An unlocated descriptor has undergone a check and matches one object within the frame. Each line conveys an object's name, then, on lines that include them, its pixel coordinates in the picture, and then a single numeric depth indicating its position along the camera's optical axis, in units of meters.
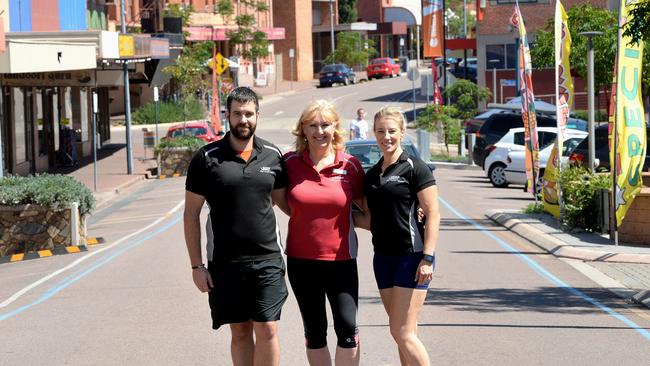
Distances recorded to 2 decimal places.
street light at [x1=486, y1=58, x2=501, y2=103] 62.14
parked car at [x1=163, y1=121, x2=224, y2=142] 39.18
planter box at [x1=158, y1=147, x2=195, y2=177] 35.91
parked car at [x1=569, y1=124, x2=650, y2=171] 24.92
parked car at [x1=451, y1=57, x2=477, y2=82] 74.94
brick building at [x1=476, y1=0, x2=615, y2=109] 60.38
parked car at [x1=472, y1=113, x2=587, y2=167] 36.19
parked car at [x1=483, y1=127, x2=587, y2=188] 31.16
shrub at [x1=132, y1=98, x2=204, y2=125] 58.41
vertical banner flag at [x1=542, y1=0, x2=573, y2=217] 19.14
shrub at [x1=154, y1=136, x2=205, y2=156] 35.69
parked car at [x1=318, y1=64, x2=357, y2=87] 85.06
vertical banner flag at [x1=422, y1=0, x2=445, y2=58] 55.78
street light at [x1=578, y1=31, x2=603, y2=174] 19.30
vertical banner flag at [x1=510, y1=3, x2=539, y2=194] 20.78
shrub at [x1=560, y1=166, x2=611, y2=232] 18.84
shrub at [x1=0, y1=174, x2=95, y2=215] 18.61
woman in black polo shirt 7.03
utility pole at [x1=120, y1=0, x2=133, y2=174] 35.88
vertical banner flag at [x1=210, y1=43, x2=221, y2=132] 41.60
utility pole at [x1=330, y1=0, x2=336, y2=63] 98.94
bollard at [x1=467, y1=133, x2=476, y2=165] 38.04
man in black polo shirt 6.87
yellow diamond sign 48.35
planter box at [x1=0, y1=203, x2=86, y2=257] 18.66
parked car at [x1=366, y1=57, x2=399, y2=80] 94.19
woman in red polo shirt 6.89
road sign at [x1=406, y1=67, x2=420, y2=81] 46.43
